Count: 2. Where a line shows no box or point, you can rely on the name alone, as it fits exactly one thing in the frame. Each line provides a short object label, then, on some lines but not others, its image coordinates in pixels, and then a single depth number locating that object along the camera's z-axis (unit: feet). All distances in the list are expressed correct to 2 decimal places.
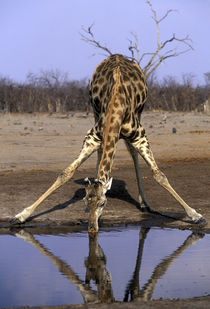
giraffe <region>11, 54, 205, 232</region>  47.21
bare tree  122.33
